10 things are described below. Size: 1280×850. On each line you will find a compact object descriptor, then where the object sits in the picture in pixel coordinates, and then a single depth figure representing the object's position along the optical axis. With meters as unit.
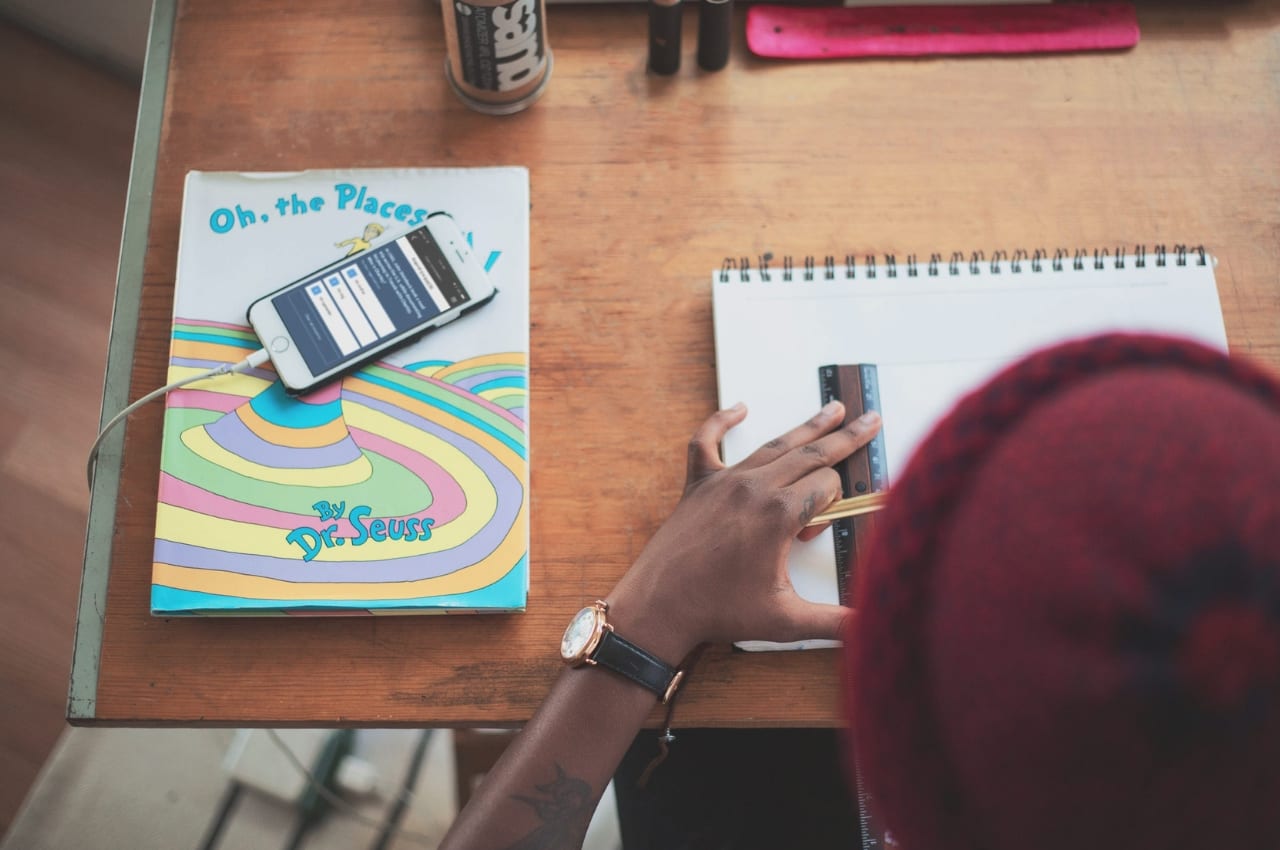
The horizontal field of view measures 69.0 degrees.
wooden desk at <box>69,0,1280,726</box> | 0.66
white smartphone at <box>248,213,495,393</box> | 0.69
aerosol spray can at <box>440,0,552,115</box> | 0.69
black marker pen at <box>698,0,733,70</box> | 0.74
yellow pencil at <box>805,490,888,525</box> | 0.64
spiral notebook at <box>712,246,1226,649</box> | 0.70
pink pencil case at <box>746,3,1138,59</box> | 0.79
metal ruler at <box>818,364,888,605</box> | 0.66
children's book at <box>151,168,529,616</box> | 0.65
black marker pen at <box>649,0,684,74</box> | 0.74
